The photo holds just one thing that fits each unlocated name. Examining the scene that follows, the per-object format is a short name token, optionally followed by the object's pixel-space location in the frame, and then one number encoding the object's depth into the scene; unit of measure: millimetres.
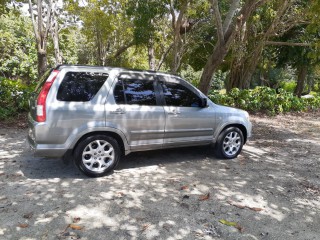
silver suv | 4340
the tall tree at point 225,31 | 7738
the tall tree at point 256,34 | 12828
